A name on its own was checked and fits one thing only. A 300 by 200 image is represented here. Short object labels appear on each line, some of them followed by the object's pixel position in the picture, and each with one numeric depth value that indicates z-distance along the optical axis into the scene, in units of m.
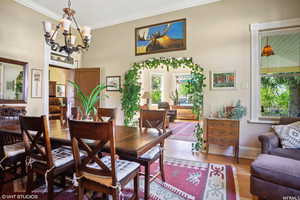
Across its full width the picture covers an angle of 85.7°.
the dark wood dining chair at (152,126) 1.77
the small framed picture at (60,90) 7.51
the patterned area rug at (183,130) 4.59
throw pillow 2.21
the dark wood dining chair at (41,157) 1.52
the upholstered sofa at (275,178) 1.58
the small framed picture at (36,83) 3.81
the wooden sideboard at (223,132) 3.01
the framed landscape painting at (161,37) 3.83
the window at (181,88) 8.83
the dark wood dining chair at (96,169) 1.23
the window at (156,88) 8.57
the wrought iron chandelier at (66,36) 2.40
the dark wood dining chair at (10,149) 1.90
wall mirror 3.29
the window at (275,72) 3.05
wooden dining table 1.37
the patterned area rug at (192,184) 1.92
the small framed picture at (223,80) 3.33
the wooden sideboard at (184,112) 8.27
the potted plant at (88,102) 1.92
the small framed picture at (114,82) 4.62
